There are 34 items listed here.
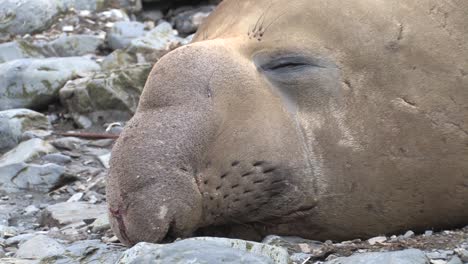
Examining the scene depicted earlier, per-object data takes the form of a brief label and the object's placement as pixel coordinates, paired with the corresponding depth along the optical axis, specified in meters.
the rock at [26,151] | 11.52
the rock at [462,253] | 6.18
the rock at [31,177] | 10.86
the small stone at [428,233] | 6.77
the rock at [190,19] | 18.31
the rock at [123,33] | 16.94
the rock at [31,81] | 14.23
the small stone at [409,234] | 6.76
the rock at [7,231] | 8.78
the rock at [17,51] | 16.22
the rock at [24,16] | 18.06
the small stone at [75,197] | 10.14
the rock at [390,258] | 5.95
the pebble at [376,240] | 6.61
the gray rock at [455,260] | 6.11
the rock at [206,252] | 5.62
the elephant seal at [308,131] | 6.52
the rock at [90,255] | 6.70
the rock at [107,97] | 13.78
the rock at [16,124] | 12.73
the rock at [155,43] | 15.76
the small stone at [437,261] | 6.09
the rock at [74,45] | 16.78
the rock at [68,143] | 12.33
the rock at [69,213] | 9.12
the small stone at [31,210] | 9.94
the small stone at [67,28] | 18.02
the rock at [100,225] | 8.28
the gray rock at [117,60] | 15.46
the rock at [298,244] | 6.46
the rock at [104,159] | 11.59
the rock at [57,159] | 11.72
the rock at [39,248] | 7.60
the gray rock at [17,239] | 8.41
